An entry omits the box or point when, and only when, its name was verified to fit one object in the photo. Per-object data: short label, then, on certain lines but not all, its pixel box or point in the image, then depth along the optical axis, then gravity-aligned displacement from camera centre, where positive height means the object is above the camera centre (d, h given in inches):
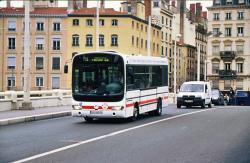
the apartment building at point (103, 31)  3865.7 +297.6
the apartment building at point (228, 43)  4377.5 +250.5
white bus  847.1 -14.3
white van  1551.4 -50.8
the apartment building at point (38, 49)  3919.8 +180.3
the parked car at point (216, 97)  2267.5 -86.8
